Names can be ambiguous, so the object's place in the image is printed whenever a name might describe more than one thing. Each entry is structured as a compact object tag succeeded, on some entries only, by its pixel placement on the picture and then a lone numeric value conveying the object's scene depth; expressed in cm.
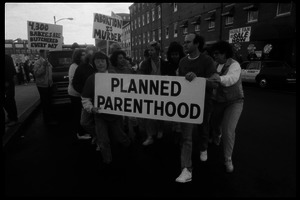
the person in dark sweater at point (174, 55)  465
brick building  1634
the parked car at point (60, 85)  683
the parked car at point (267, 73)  1209
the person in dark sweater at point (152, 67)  454
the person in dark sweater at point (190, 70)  322
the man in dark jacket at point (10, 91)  572
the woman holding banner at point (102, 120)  362
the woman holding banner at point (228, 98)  339
